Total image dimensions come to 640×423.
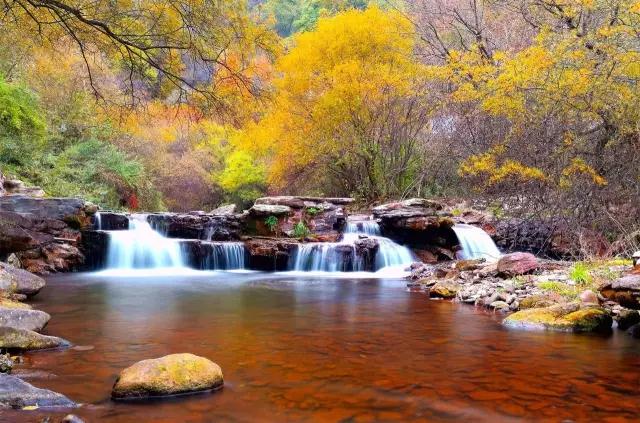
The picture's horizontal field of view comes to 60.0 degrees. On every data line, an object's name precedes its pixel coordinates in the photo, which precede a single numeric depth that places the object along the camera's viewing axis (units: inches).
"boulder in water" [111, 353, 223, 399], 182.1
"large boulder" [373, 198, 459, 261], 689.6
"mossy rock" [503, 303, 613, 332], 295.4
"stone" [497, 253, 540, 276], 452.8
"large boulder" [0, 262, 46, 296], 363.9
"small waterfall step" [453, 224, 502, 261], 680.4
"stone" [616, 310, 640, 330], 299.6
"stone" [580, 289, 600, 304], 331.6
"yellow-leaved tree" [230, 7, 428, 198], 887.7
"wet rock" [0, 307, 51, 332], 254.5
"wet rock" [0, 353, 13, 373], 200.5
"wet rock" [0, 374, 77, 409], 165.3
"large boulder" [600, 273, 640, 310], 277.0
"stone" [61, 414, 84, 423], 149.3
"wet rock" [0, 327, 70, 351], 231.5
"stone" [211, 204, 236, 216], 1096.8
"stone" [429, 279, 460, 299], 425.4
